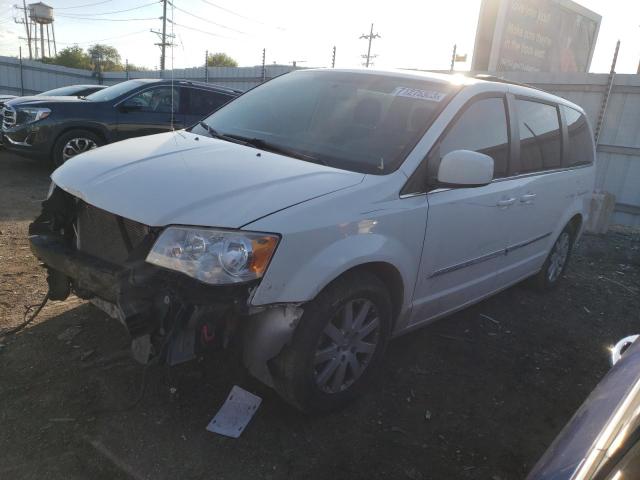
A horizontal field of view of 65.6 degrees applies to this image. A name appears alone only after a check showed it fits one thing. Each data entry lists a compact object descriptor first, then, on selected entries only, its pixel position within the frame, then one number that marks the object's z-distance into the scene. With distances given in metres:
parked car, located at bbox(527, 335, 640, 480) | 1.12
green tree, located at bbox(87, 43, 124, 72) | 55.62
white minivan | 2.12
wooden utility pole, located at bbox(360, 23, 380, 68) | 30.54
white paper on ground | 2.46
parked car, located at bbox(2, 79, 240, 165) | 7.48
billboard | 13.18
